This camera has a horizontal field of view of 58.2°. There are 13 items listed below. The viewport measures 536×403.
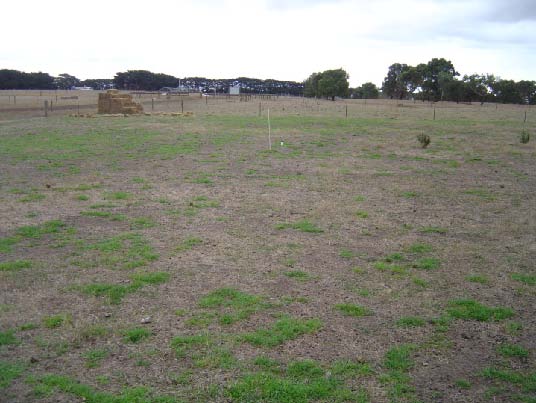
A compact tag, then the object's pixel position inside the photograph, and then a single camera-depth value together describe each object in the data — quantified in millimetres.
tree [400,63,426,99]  97625
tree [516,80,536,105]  85250
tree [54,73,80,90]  135625
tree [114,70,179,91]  143375
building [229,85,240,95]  132825
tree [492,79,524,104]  85000
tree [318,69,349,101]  95125
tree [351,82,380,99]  121312
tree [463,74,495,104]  83438
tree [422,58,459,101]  94500
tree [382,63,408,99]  111625
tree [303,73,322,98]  110712
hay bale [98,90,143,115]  37719
